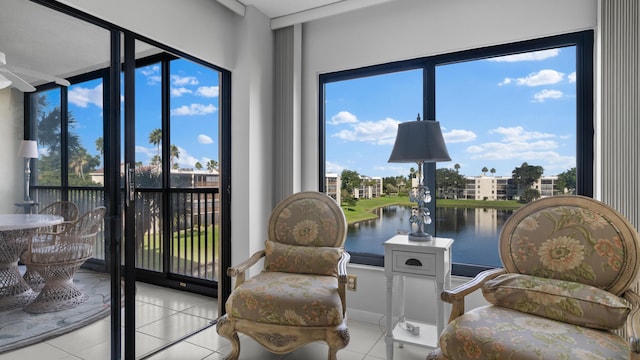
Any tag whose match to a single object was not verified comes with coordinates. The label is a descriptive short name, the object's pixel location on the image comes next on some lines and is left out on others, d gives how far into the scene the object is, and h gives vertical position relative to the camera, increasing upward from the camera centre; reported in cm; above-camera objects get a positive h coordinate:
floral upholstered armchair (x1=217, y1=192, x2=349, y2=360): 185 -64
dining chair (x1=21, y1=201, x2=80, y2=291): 170 -22
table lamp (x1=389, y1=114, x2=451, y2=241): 212 +21
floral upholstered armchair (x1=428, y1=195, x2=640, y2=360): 133 -53
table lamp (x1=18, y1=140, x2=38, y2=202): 165 +12
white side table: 205 -56
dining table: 160 -36
